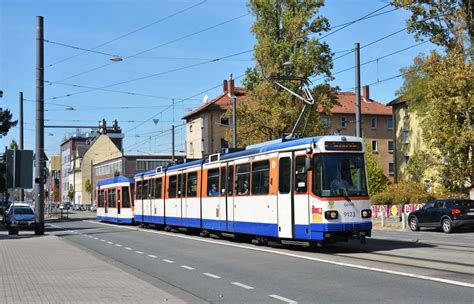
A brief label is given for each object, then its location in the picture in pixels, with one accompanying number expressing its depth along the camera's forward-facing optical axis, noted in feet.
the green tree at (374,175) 194.59
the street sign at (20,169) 86.07
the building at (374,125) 261.03
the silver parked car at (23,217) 120.78
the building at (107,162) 354.95
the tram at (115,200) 123.72
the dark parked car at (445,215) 89.49
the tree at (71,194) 435.45
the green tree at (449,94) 96.37
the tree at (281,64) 123.13
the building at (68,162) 502.62
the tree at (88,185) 415.44
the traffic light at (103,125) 116.56
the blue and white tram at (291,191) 54.49
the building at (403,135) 199.00
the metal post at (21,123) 144.86
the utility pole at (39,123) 92.02
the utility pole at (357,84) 96.73
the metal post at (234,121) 124.47
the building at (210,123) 256.93
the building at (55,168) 554.34
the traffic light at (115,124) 118.21
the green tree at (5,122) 165.78
